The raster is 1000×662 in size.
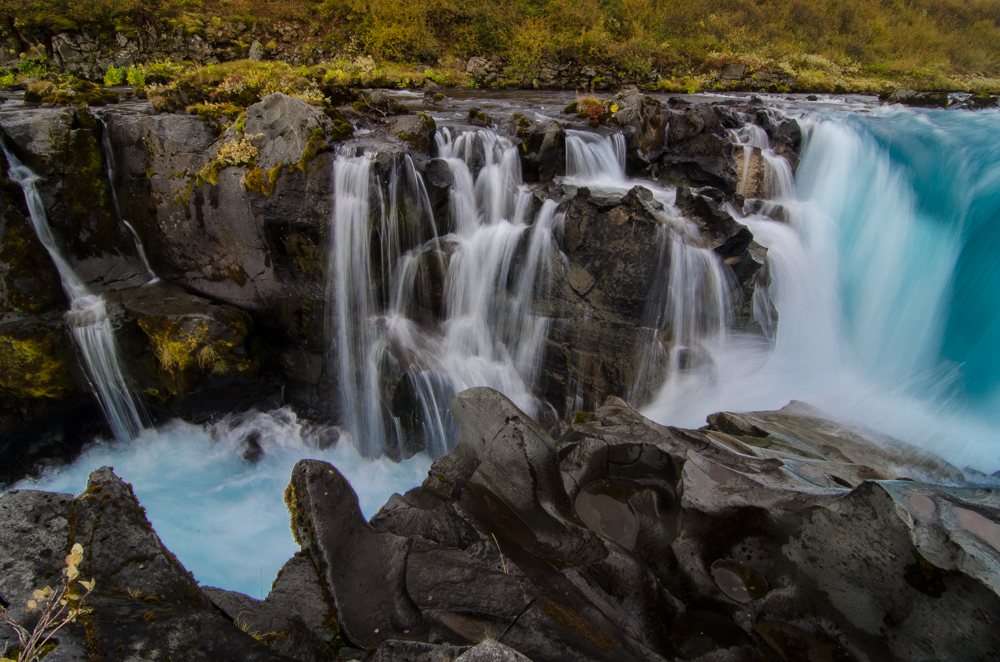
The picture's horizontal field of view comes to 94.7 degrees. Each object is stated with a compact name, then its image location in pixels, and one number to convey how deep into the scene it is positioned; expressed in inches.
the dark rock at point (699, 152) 448.8
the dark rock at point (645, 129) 464.4
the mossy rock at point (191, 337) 331.6
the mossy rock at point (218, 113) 361.7
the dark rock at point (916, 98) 632.4
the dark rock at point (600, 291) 314.3
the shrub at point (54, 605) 72.1
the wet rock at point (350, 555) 137.9
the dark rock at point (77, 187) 327.9
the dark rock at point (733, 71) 967.6
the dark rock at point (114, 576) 91.6
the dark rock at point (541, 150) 409.4
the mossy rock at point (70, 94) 393.7
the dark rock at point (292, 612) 122.1
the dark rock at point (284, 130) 334.0
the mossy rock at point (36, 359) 319.6
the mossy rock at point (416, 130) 378.3
